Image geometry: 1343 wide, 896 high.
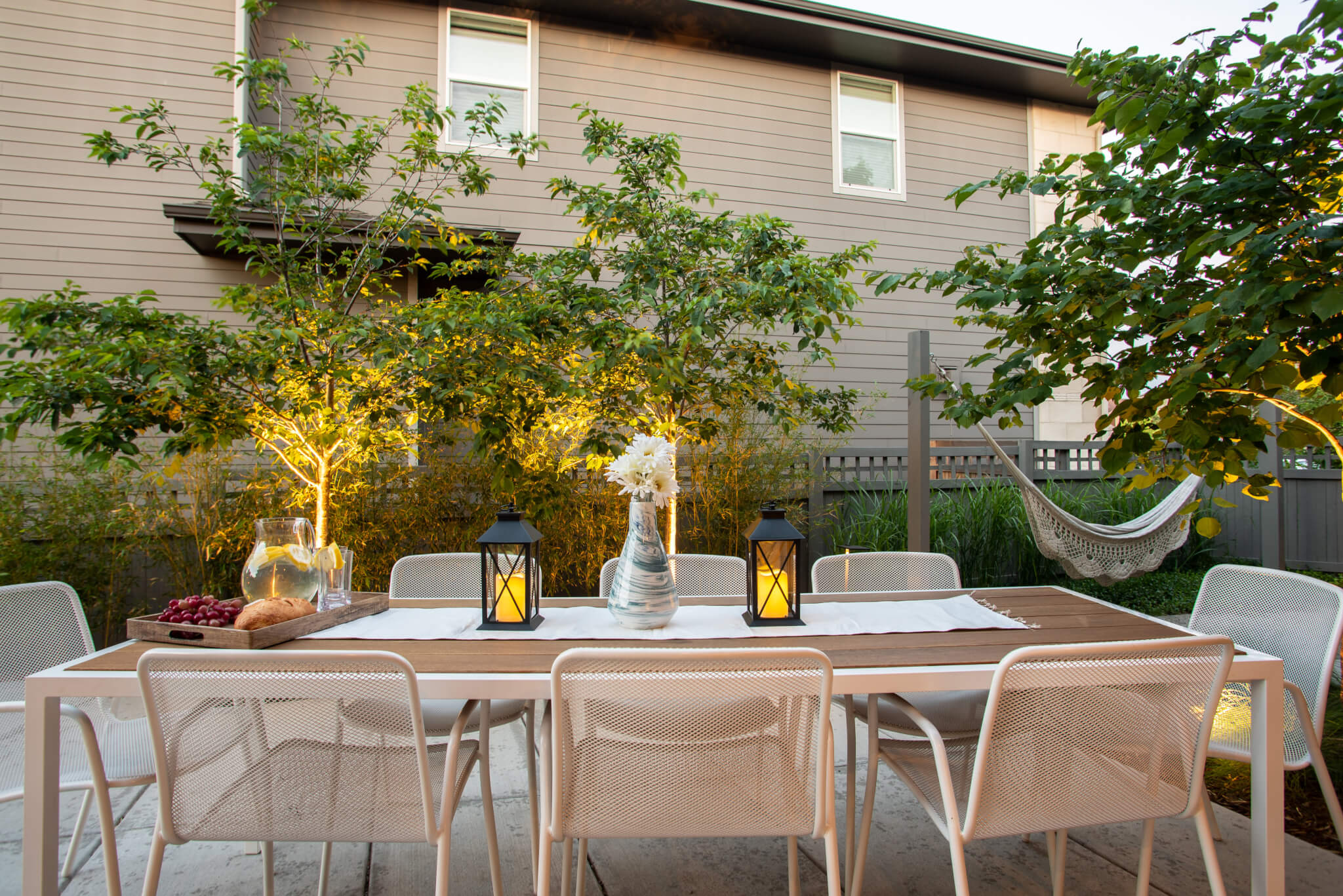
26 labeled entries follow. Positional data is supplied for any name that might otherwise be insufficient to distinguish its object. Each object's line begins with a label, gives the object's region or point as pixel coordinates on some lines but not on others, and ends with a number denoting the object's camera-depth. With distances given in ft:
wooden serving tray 5.02
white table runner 5.52
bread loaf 5.16
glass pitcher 5.77
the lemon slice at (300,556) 5.86
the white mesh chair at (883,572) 7.91
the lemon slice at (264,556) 5.79
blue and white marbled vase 5.61
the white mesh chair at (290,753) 3.93
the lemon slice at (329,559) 6.09
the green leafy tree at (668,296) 9.93
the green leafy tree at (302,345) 8.56
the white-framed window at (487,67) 17.13
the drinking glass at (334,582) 6.10
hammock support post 12.33
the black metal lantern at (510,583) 5.71
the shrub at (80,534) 11.39
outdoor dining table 4.36
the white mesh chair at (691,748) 3.88
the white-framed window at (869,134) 20.01
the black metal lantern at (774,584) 5.86
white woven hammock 12.79
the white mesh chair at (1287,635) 5.72
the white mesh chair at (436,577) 8.00
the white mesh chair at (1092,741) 4.14
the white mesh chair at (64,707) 5.11
